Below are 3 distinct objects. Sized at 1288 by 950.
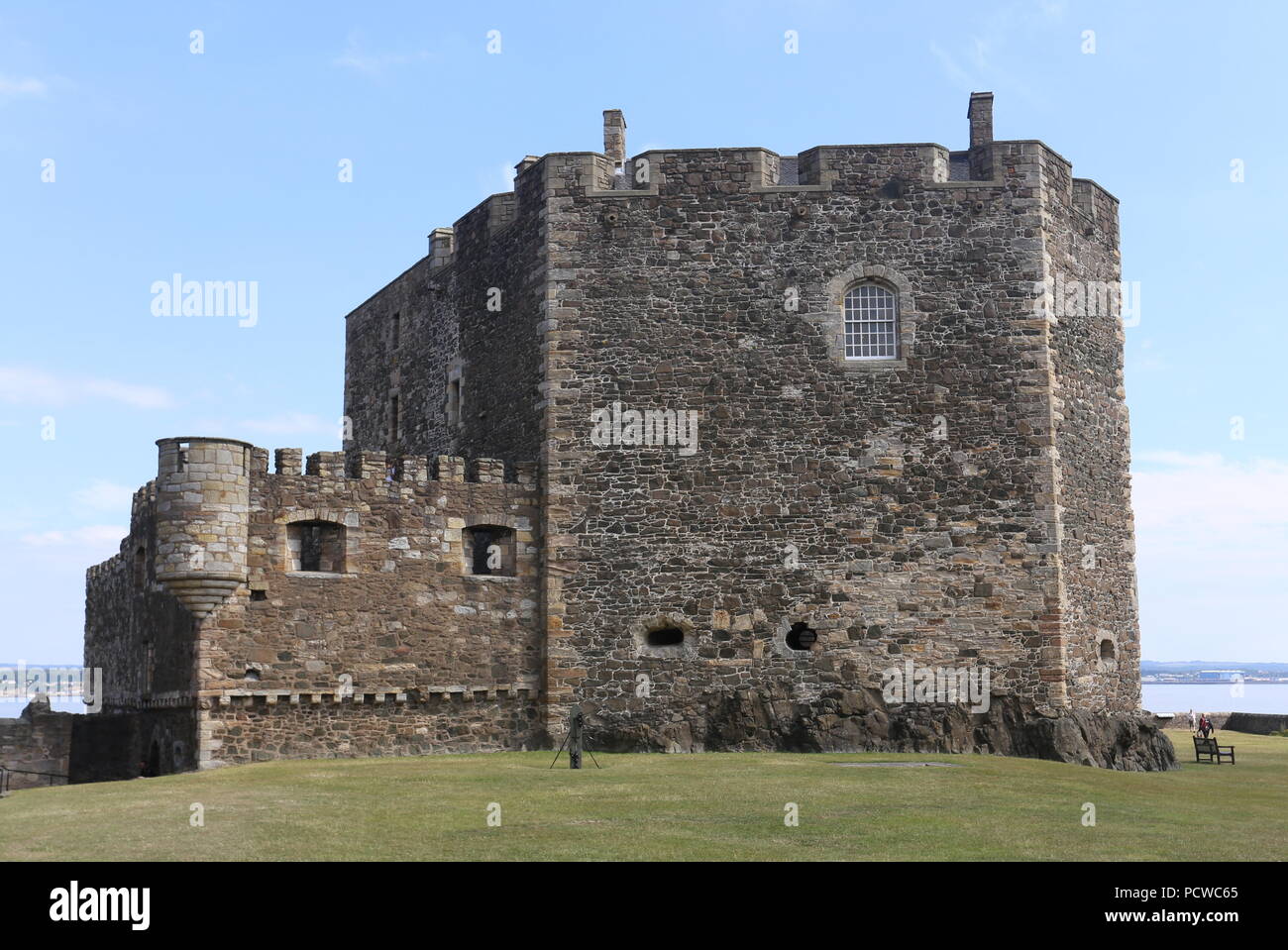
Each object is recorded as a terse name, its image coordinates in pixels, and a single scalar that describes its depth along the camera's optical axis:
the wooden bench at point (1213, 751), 28.20
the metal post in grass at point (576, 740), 21.98
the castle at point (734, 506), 24.80
